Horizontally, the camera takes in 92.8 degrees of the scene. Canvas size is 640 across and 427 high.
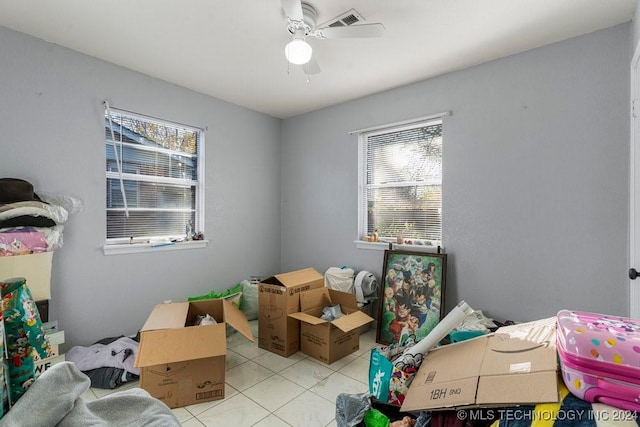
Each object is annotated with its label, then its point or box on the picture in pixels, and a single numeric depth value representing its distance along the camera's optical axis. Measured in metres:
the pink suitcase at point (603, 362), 0.81
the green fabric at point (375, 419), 1.35
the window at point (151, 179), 2.91
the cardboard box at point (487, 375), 0.94
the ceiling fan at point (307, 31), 1.93
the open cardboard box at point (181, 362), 1.93
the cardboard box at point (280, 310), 2.74
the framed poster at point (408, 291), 2.87
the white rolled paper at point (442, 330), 1.43
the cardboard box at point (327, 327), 2.58
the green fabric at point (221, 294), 3.33
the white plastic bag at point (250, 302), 3.62
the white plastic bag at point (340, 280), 3.34
